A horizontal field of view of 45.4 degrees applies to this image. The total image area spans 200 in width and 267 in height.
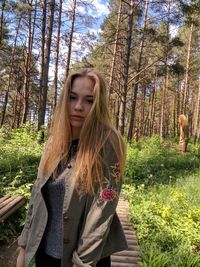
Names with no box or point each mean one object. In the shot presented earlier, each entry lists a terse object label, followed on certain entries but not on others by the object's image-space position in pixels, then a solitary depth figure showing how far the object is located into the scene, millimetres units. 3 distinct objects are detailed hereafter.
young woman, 1278
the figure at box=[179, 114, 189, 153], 13733
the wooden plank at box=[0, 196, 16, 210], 4261
